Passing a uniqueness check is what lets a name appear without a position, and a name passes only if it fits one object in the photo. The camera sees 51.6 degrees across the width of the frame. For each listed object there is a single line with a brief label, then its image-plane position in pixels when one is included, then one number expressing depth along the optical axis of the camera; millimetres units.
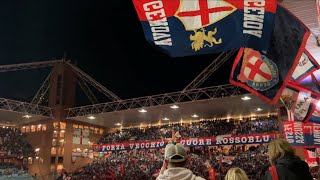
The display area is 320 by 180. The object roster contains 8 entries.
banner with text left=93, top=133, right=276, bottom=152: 25812
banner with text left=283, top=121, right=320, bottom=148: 9422
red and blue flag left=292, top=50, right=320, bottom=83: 5983
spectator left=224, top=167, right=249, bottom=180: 2479
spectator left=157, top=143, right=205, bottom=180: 2379
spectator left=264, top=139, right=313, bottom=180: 2879
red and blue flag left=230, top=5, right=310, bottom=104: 4219
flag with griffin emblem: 4012
